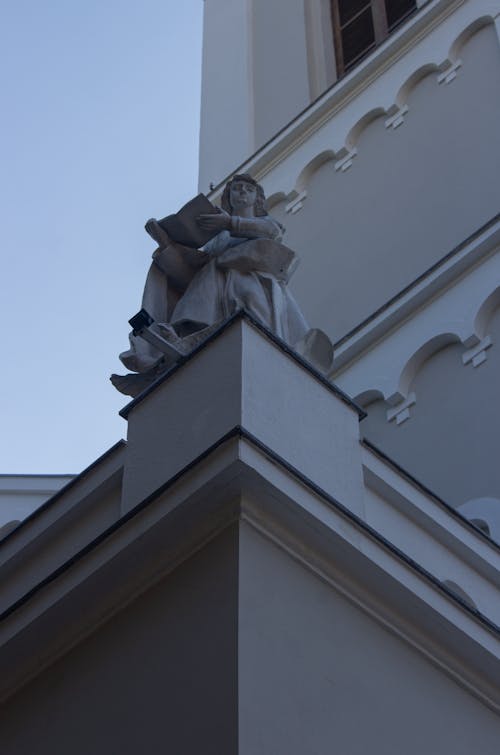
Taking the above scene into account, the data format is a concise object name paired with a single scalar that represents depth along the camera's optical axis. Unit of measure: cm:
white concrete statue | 1093
